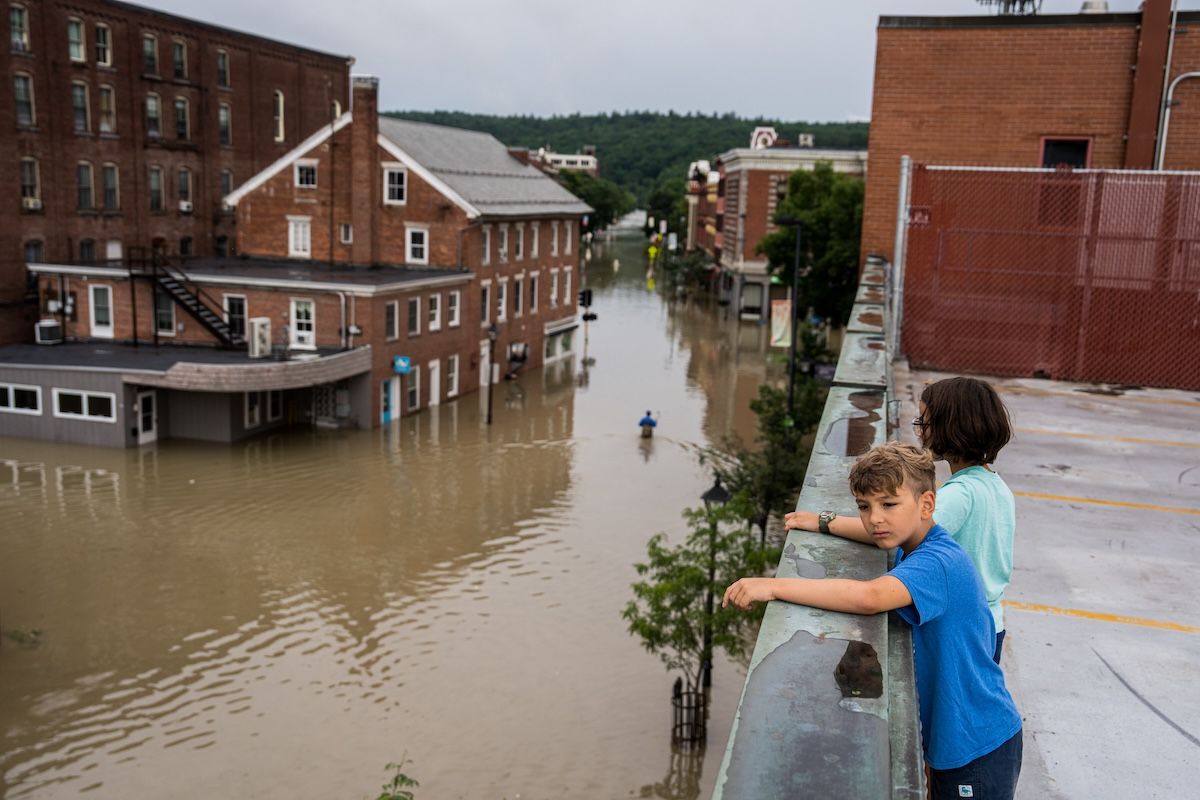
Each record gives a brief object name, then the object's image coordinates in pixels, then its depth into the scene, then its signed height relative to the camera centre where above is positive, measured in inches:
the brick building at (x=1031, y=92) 669.9 +106.0
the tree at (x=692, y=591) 615.2 -208.1
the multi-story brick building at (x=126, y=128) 1547.7 +166.5
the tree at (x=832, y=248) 1336.1 -3.5
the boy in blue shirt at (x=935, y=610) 129.0 -45.0
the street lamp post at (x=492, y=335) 1433.3 -134.4
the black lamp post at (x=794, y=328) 924.0 -75.5
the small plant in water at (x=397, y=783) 406.5 -215.5
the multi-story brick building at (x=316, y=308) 1223.5 -106.2
